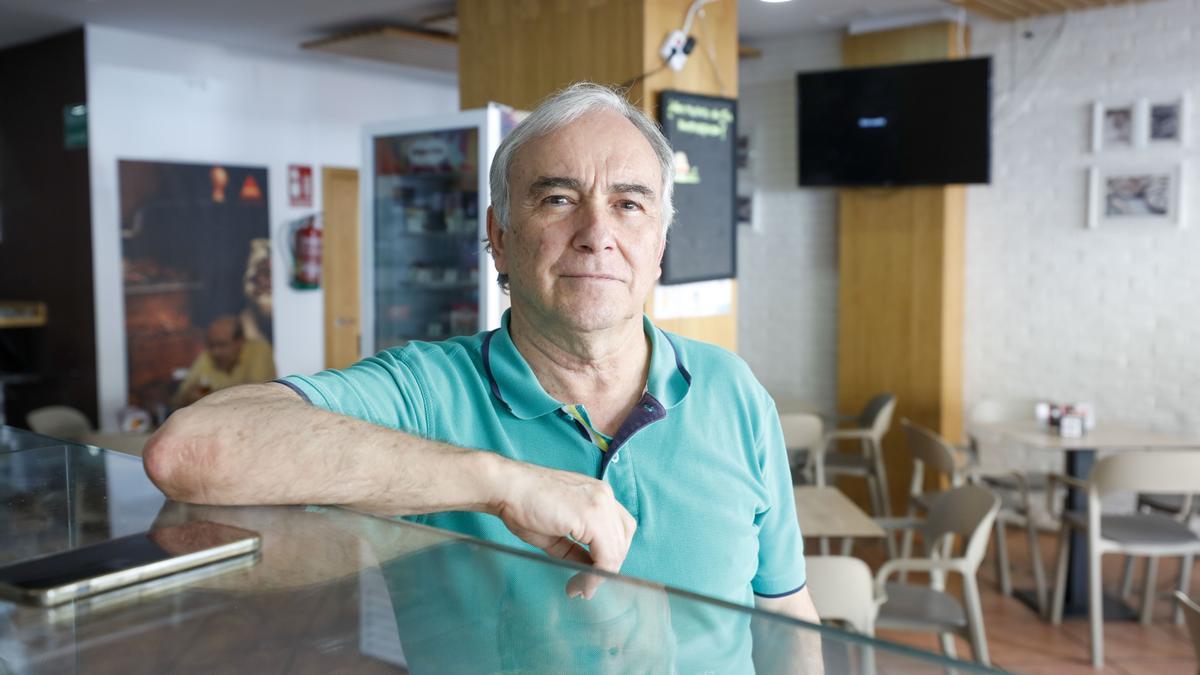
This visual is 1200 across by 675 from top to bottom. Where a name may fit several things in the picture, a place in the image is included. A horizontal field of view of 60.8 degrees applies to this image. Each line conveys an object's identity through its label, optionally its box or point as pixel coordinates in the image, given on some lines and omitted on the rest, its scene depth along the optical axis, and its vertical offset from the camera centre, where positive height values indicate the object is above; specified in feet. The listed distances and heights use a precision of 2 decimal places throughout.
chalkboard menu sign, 14.37 +1.08
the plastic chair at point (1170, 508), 16.03 -3.98
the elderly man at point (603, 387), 4.16 -0.53
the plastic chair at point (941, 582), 10.88 -3.53
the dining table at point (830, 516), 10.84 -2.87
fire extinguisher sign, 22.97 +1.72
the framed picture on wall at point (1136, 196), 18.20 +1.14
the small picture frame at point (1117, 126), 18.40 +2.42
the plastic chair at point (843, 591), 8.86 -2.88
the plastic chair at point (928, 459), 14.87 -2.97
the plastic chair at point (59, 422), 16.10 -2.54
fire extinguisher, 23.04 +0.22
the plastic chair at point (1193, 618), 7.82 -2.77
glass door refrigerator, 14.89 +0.34
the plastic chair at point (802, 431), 16.08 -2.69
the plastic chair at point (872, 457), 18.63 -3.74
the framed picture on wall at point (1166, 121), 17.99 +2.43
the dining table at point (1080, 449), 15.62 -2.98
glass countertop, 2.19 -0.81
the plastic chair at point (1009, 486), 16.35 -3.98
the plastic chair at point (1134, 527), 13.92 -3.62
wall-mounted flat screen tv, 19.03 +2.61
